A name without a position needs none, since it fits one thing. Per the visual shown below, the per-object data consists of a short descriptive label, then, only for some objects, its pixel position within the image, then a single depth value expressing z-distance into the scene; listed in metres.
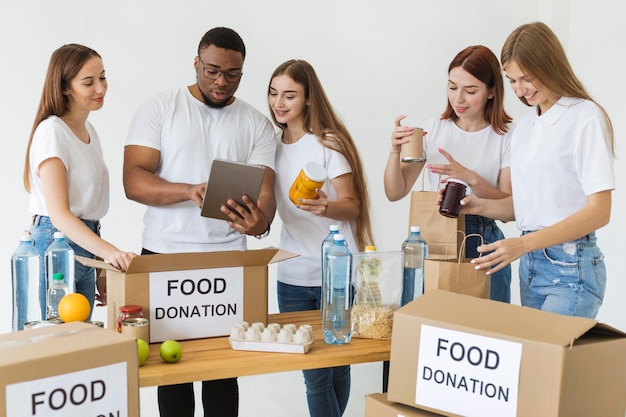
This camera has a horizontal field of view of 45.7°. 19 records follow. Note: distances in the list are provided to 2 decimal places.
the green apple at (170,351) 1.71
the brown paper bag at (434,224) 2.11
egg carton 1.82
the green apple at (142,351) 1.69
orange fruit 1.76
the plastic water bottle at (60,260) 2.03
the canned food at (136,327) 1.77
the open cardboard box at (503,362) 1.45
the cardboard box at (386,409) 1.61
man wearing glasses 2.40
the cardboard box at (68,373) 1.29
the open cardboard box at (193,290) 1.82
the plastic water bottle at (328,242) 1.94
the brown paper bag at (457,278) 1.83
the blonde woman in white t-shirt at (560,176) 1.96
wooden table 1.67
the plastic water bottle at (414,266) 2.06
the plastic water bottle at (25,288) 2.00
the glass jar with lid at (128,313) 1.78
